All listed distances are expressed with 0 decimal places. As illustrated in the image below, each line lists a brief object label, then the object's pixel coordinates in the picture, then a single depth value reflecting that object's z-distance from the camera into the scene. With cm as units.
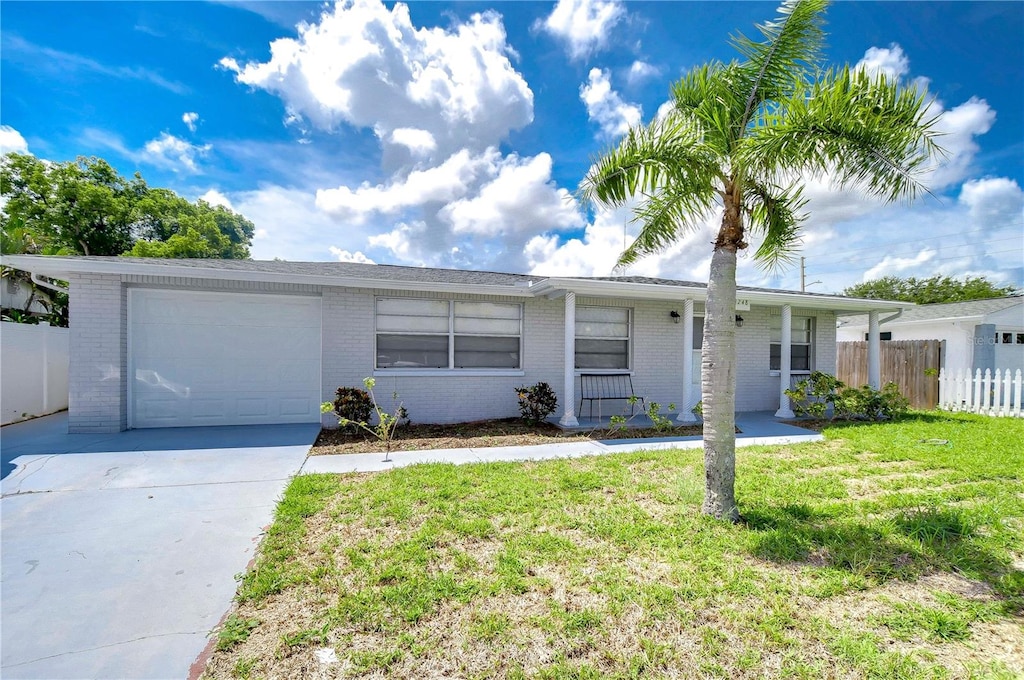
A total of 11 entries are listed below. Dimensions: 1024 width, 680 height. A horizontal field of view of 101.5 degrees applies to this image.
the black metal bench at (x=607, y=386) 940
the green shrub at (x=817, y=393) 921
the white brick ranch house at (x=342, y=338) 707
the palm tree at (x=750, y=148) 329
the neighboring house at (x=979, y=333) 1327
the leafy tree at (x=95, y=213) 1827
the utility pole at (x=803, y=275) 2531
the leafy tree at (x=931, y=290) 3159
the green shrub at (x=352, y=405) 725
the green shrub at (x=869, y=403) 908
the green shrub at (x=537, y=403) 828
